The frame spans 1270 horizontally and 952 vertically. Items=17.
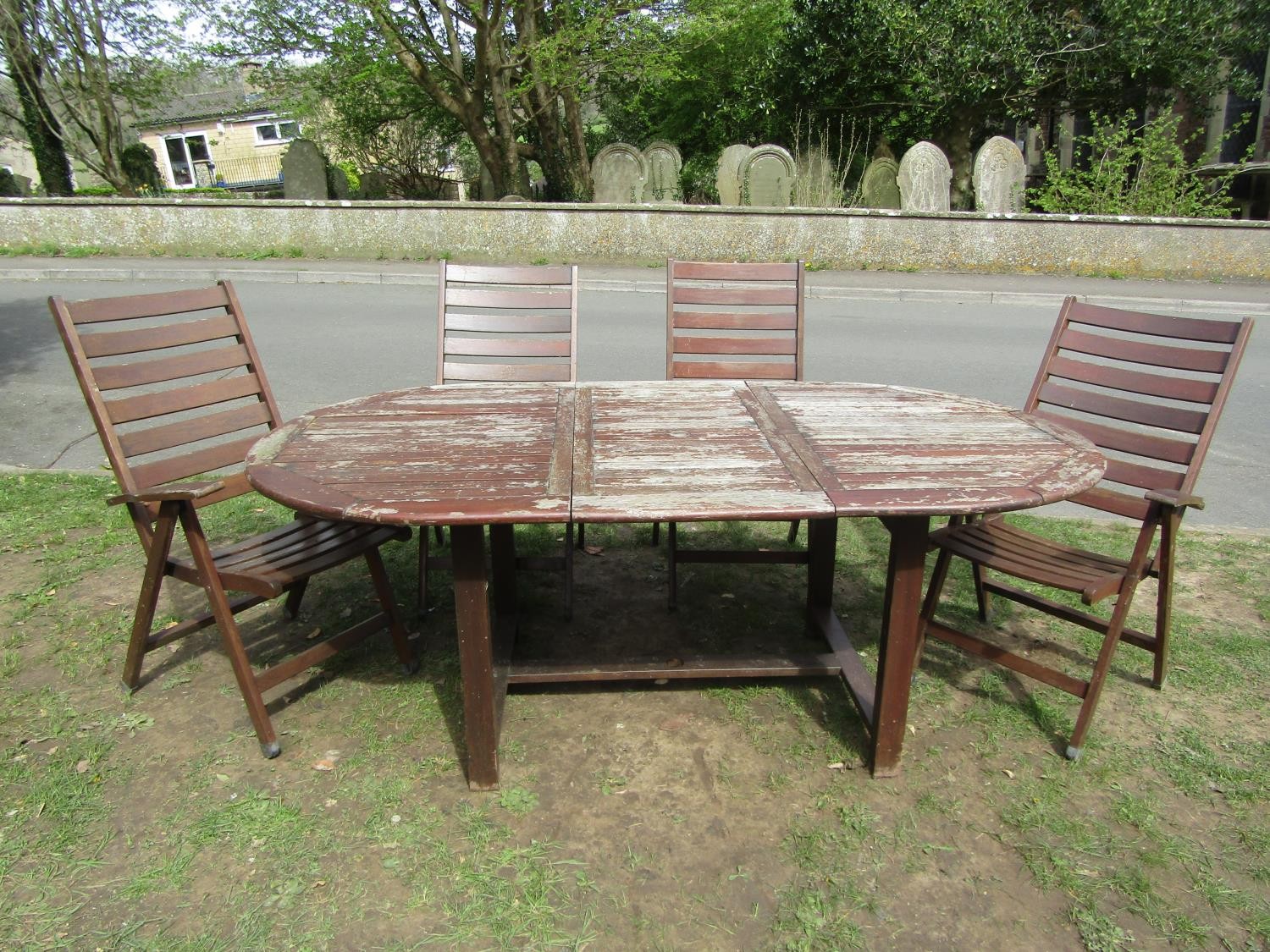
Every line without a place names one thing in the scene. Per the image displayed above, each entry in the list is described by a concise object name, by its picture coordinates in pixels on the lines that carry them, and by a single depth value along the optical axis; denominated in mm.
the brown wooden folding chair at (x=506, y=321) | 3629
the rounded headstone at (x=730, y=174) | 15188
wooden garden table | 2027
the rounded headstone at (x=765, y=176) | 14281
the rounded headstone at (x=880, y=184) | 15031
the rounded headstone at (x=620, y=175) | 14867
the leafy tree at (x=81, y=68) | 18000
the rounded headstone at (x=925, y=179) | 13398
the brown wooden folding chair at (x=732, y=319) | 3762
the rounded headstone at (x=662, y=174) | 15797
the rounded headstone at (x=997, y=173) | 13672
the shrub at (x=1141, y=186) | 12242
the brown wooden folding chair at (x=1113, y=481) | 2514
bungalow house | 40438
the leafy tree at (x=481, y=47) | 15281
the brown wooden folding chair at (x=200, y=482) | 2465
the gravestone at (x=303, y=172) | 16078
